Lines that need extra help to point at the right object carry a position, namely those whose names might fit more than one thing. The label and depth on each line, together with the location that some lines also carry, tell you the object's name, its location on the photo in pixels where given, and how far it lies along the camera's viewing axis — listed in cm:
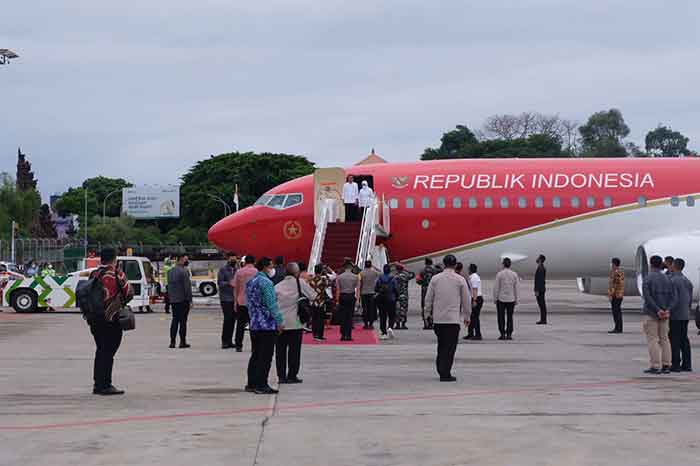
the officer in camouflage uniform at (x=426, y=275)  2812
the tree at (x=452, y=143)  11244
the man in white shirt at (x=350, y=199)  3316
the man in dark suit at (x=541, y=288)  2989
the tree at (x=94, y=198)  14500
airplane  3366
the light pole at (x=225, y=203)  10556
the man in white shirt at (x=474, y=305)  2461
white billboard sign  12019
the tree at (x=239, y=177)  11100
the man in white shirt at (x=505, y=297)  2462
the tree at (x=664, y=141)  12156
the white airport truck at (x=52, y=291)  3606
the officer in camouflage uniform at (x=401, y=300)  2778
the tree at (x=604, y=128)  10494
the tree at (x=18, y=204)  10106
